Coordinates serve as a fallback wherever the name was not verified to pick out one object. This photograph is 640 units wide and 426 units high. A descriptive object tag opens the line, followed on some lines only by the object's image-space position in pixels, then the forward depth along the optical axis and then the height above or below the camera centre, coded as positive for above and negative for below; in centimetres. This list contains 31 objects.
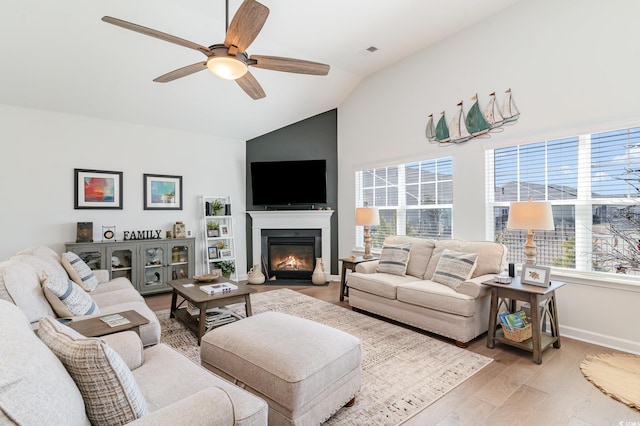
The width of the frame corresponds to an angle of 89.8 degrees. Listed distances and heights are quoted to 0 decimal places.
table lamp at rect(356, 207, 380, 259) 459 -6
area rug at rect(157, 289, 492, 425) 207 -126
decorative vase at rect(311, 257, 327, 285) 567 -109
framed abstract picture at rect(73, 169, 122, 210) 462 +39
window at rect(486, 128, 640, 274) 295 +17
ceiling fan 205 +121
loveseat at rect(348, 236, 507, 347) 306 -79
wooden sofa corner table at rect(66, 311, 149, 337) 185 -67
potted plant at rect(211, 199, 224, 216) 579 +14
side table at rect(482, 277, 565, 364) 271 -90
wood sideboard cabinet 453 -66
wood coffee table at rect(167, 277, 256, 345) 302 -82
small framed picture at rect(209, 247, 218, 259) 571 -68
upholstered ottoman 168 -86
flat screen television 579 +58
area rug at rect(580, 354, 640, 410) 220 -127
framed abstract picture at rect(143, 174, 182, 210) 521 +38
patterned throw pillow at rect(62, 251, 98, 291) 324 -58
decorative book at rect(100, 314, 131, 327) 199 -66
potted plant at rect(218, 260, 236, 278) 574 -96
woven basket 289 -111
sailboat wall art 371 +112
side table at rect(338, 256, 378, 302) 454 -74
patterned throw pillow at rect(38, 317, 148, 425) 106 -55
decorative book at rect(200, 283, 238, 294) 320 -76
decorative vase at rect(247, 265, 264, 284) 582 -112
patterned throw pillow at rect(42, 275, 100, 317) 224 -59
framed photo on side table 288 -59
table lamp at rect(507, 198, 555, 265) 289 -6
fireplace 604 -72
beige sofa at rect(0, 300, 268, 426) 81 -58
